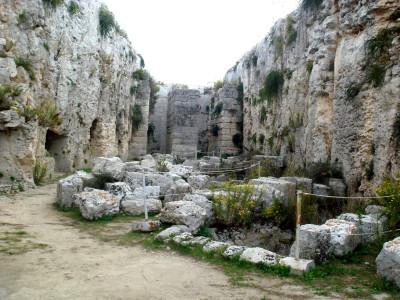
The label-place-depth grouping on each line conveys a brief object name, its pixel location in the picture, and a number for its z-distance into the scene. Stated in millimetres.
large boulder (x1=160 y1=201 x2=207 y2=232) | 6918
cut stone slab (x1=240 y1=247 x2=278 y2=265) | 5062
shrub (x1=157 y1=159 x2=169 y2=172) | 13098
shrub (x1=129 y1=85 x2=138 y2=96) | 23641
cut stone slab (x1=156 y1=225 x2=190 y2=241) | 6289
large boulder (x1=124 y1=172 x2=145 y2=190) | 10250
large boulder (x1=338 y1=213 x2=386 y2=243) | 6125
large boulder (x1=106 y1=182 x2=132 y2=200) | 9391
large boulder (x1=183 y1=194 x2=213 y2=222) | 7367
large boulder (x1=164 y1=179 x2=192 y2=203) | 9320
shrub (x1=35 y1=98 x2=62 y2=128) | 11731
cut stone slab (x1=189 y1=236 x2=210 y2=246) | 5922
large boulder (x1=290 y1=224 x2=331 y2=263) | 5418
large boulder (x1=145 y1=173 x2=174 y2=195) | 10188
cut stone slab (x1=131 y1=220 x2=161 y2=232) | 6980
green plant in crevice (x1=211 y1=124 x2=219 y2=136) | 24053
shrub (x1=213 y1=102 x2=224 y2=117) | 23359
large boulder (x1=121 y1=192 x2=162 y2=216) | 8672
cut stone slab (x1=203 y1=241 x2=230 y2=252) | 5625
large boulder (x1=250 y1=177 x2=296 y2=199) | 8344
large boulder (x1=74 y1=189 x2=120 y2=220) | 7910
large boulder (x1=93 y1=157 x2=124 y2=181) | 10203
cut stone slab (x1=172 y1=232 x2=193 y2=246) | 5977
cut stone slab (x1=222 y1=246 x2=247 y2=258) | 5379
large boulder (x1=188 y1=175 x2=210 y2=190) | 11656
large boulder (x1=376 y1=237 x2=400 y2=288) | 4359
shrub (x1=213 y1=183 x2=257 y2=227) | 7367
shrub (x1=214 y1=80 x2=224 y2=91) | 26188
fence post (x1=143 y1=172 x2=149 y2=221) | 8016
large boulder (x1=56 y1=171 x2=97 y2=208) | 8969
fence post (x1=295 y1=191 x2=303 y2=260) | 5125
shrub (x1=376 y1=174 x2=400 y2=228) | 5770
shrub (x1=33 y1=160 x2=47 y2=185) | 11750
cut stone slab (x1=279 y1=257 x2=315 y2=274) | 4805
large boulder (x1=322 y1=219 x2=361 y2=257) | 5590
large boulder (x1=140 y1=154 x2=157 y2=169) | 14220
